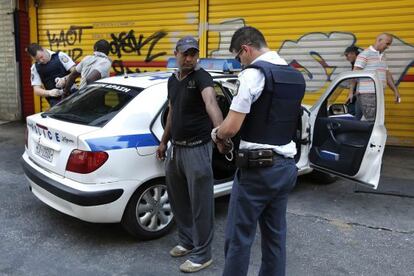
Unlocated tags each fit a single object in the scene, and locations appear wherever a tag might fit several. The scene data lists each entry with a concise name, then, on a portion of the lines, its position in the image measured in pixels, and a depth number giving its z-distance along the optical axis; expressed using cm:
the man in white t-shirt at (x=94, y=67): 526
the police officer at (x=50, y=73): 556
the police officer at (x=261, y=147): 246
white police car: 345
